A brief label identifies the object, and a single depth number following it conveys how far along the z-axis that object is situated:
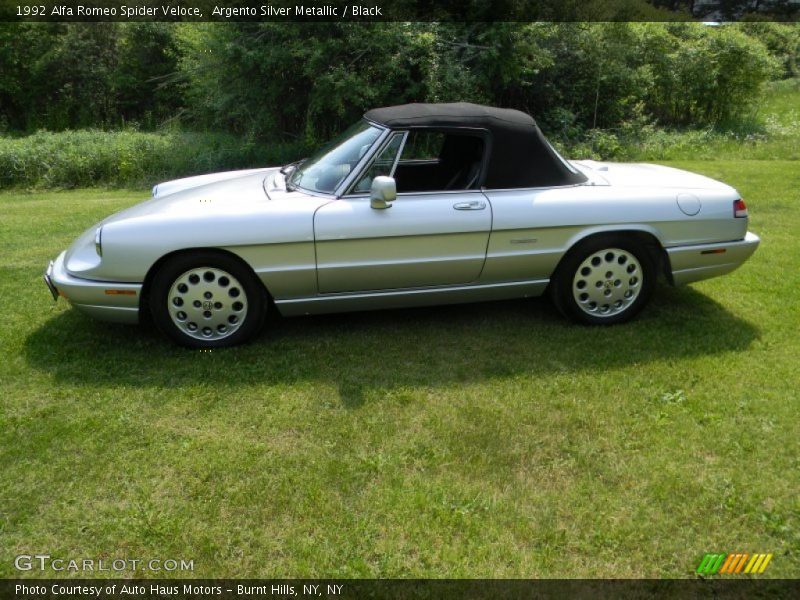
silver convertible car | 4.11
